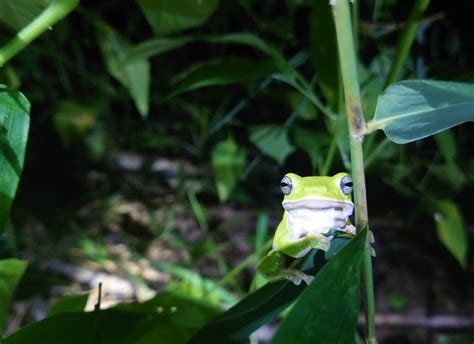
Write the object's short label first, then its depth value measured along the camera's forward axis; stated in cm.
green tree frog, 14
